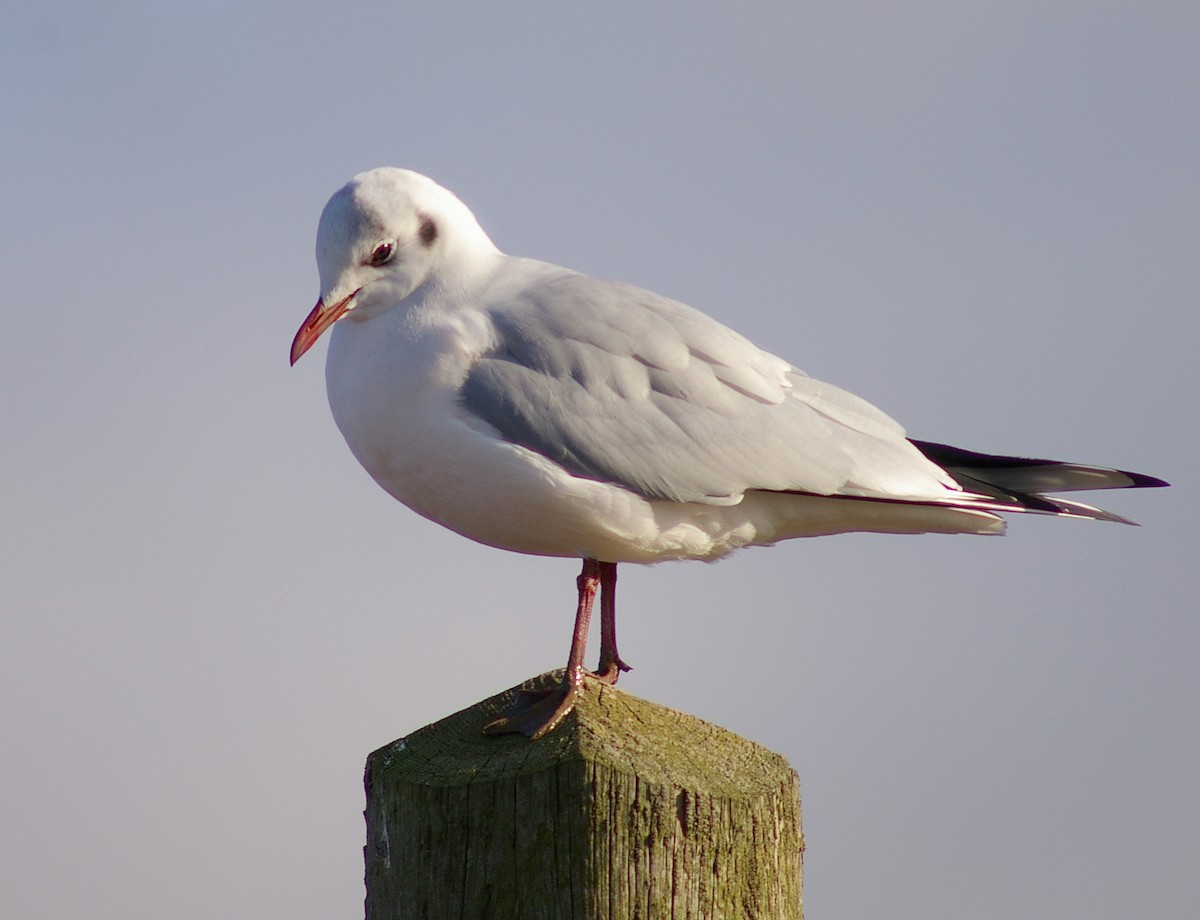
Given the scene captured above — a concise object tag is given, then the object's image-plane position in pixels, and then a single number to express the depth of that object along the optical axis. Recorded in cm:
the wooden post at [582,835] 712
